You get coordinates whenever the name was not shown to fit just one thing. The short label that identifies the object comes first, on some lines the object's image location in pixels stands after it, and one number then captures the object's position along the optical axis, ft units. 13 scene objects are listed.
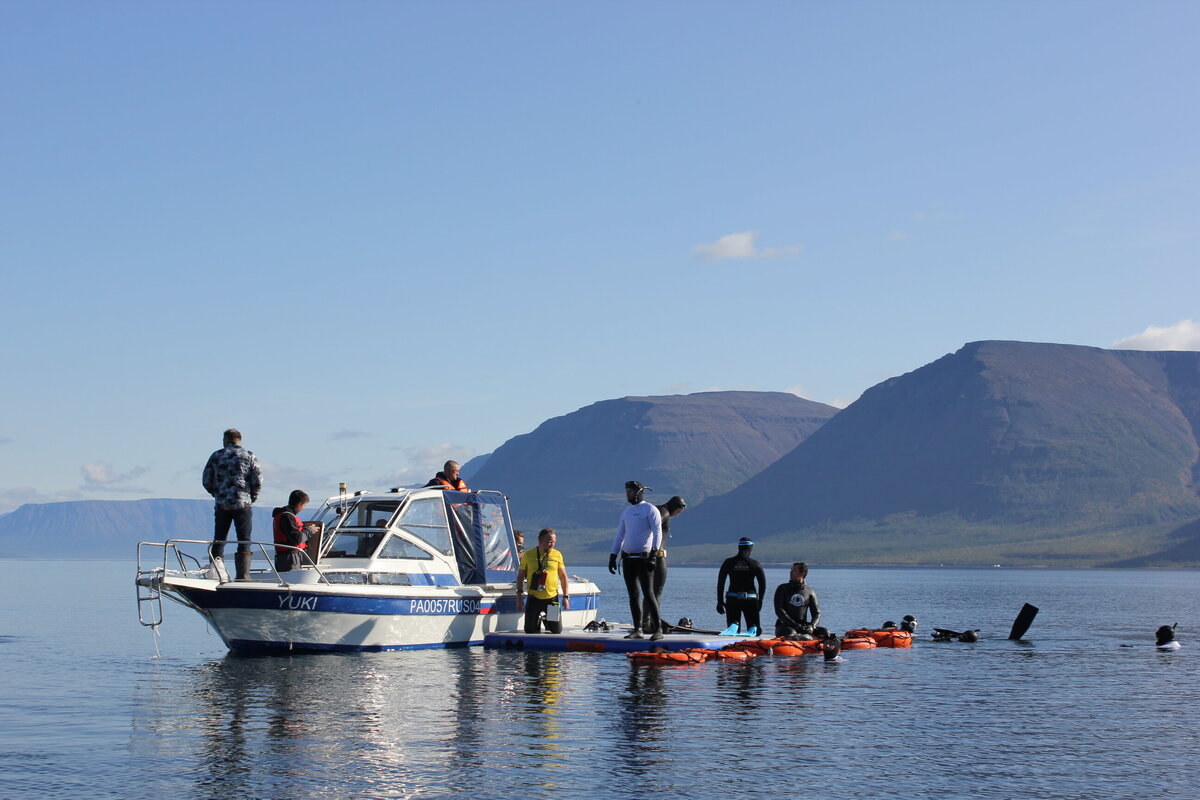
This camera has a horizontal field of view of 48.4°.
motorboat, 79.30
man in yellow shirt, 86.69
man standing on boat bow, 77.92
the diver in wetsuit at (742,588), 87.56
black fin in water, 113.80
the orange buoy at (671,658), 76.89
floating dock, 81.30
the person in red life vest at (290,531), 82.48
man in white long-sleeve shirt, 79.46
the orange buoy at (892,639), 99.71
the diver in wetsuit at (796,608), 92.17
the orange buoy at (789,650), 84.84
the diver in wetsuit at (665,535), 82.28
